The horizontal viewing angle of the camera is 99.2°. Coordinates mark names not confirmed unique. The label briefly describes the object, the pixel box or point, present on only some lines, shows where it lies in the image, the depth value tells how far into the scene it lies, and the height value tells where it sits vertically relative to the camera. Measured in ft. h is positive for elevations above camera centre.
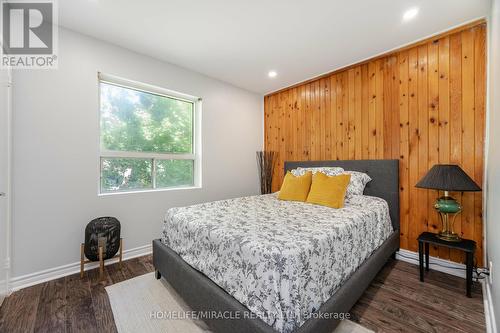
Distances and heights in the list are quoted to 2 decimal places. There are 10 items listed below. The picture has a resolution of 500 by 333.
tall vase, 13.57 -0.19
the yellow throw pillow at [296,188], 8.75 -0.97
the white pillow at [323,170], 9.37 -0.26
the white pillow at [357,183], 8.54 -0.74
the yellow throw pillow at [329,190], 7.60 -0.95
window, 8.57 +1.26
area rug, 4.88 -3.75
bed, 3.65 -2.09
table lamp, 6.15 -0.62
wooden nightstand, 5.90 -2.39
